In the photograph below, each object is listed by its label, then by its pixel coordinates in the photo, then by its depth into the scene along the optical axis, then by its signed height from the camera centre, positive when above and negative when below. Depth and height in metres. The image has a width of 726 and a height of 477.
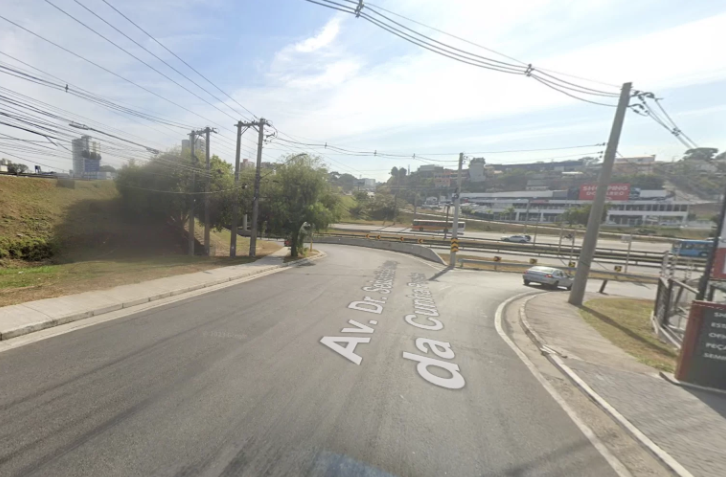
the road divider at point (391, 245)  29.74 -5.19
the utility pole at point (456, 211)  24.36 -0.12
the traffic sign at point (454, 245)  24.56 -2.67
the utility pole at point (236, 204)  23.66 -1.53
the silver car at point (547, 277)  19.33 -3.40
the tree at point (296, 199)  24.09 -0.68
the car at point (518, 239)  50.97 -3.51
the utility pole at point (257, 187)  22.33 -0.07
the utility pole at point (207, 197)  24.30 -1.26
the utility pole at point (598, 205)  12.34 +0.80
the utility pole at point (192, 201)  24.53 -1.75
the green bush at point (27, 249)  17.31 -4.94
